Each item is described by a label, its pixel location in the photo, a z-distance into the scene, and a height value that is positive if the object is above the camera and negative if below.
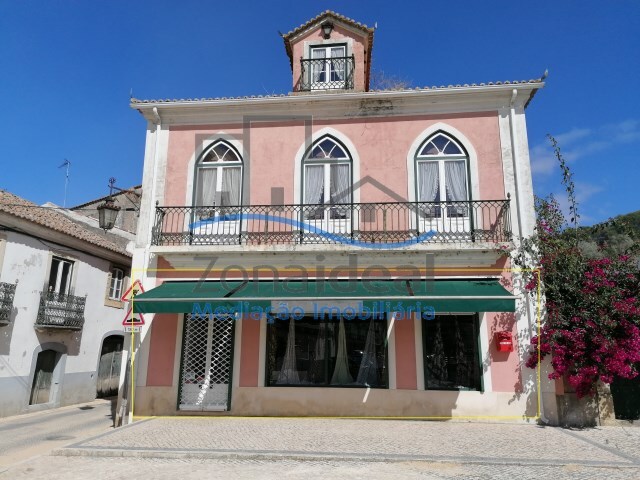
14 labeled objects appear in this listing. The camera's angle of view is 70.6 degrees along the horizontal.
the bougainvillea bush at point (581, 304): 9.16 +1.01
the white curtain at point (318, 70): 13.69 +8.25
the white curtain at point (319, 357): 10.98 -0.19
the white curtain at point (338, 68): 13.58 +8.23
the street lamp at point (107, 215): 12.85 +3.66
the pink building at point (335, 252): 10.36 +2.31
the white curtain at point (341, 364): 10.87 -0.35
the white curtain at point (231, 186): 12.22 +4.29
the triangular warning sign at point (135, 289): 10.54 +1.39
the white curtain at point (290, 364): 11.04 -0.37
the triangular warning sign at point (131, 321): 10.21 +0.57
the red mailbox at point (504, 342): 10.16 +0.21
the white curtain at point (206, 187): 12.30 +4.28
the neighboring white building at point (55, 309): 14.05 +1.28
